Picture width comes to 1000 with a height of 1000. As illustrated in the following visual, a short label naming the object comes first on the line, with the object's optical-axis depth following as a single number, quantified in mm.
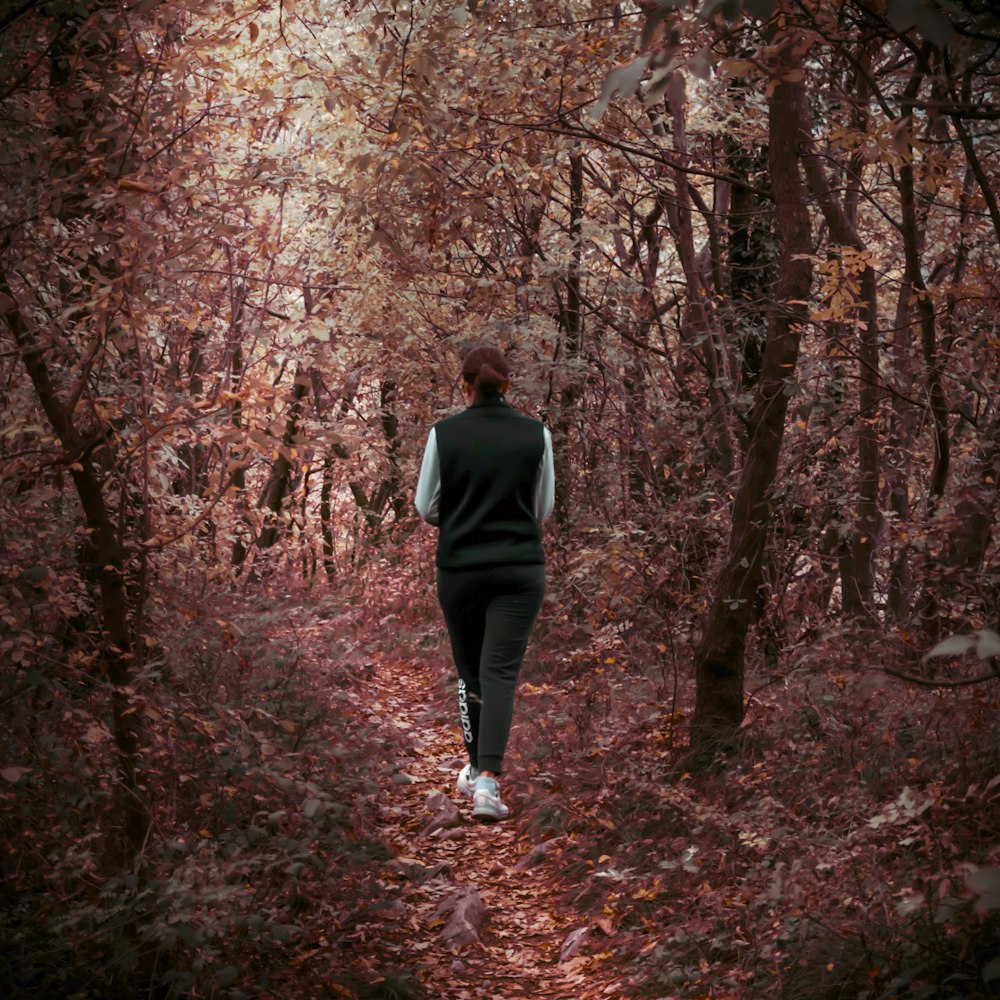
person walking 5934
